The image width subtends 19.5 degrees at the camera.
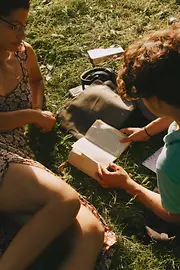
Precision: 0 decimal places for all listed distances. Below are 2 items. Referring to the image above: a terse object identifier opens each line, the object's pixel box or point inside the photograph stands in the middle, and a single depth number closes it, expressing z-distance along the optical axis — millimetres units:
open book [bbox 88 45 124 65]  4500
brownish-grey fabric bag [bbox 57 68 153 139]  3820
